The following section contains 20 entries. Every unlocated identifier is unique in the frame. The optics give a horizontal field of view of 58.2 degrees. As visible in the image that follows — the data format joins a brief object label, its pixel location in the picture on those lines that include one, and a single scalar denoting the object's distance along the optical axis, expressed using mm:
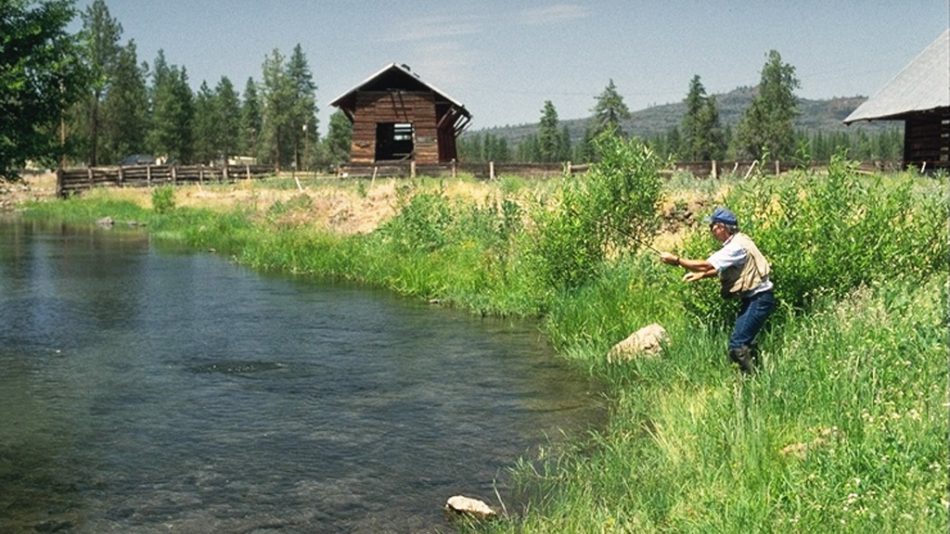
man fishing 10555
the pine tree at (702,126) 95125
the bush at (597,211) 17484
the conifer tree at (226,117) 106562
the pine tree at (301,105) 100438
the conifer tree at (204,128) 102062
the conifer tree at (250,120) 113562
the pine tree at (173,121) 92688
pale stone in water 7930
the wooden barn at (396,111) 50688
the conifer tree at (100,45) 82000
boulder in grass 13316
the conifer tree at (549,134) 136125
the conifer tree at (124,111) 88562
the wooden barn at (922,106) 33875
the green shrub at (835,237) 11992
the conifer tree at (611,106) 112750
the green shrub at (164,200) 46688
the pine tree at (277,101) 97550
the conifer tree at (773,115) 91438
